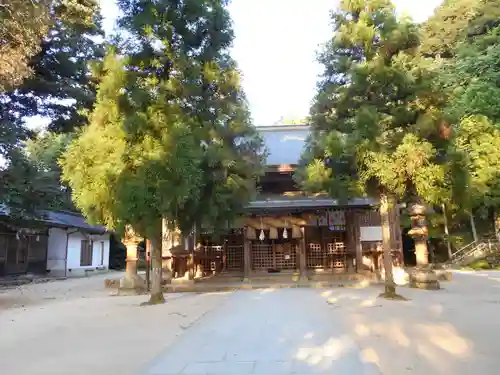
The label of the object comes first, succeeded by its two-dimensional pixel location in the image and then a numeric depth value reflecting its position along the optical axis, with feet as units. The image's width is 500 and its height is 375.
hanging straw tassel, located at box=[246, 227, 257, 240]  54.26
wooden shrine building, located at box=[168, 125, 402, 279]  54.08
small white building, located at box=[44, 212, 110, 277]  84.02
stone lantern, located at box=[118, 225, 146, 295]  45.37
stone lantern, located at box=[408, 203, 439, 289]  43.01
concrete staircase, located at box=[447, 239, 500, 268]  84.71
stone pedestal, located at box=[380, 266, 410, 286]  48.73
